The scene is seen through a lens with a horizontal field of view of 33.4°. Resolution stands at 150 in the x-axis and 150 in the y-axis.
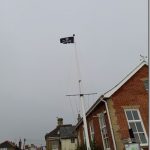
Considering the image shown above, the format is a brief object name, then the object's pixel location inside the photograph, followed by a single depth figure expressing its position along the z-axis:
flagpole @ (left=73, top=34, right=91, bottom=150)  16.84
